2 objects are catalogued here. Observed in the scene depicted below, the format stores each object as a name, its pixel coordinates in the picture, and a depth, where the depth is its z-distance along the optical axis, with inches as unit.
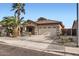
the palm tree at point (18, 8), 357.6
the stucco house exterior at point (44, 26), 344.6
